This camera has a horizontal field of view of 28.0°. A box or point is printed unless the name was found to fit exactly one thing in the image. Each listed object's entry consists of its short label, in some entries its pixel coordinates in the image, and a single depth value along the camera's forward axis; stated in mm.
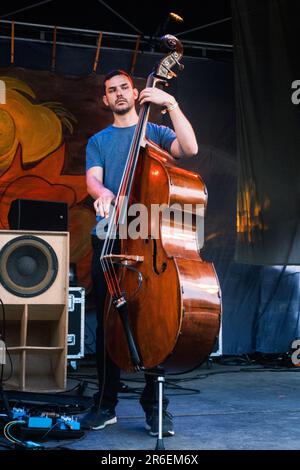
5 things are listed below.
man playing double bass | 2596
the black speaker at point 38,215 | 4223
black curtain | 5004
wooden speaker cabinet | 3887
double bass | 2254
